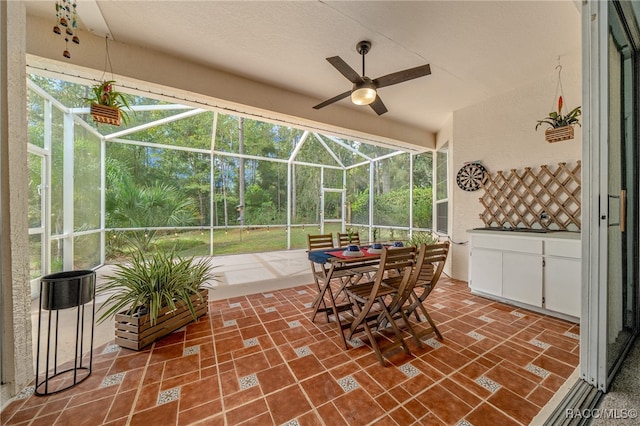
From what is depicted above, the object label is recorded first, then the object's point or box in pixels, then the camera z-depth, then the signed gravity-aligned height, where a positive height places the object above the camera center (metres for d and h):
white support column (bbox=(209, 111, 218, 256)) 5.34 +0.48
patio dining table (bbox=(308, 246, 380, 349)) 2.36 -0.60
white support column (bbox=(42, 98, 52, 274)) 3.04 +0.25
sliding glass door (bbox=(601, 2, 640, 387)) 1.40 +0.18
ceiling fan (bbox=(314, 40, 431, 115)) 2.03 +1.19
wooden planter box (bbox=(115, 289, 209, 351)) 2.09 -1.05
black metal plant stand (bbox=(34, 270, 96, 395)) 1.51 -0.57
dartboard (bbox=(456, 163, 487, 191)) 3.73 +0.56
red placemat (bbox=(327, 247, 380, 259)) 2.50 -0.47
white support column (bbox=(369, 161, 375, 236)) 6.63 +0.59
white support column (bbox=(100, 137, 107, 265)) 4.62 +0.37
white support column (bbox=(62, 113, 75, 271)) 3.56 +0.26
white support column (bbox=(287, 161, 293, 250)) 6.26 +0.53
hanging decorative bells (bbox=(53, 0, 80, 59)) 1.54 +1.34
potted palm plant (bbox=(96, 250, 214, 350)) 2.12 -0.82
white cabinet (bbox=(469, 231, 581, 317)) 2.54 -0.68
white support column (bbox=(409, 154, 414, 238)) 5.62 +0.41
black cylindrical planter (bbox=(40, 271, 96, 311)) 1.51 -0.52
